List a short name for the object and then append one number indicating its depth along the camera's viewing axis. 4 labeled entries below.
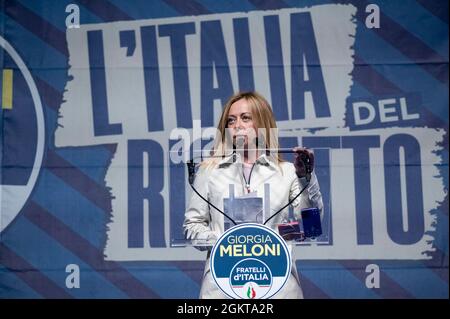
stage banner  7.98
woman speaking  6.35
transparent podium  6.28
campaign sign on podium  6.37
